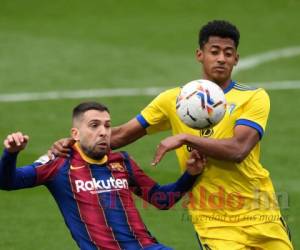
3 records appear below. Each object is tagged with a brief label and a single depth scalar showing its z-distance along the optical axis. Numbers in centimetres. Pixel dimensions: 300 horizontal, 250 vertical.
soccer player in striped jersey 1961
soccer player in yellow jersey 1995
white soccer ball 1928
